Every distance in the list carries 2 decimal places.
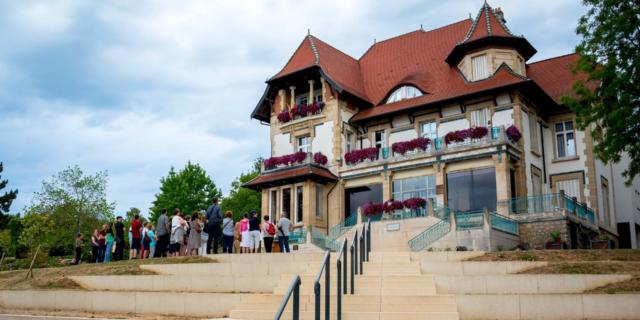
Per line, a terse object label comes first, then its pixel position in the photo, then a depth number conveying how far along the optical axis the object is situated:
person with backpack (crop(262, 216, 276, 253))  19.66
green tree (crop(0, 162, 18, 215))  54.41
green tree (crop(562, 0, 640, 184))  18.30
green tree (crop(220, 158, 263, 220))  57.08
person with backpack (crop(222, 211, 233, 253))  19.59
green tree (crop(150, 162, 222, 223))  55.88
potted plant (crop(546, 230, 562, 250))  23.30
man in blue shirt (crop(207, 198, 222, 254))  19.94
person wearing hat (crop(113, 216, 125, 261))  21.07
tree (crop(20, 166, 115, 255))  43.53
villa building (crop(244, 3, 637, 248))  27.61
